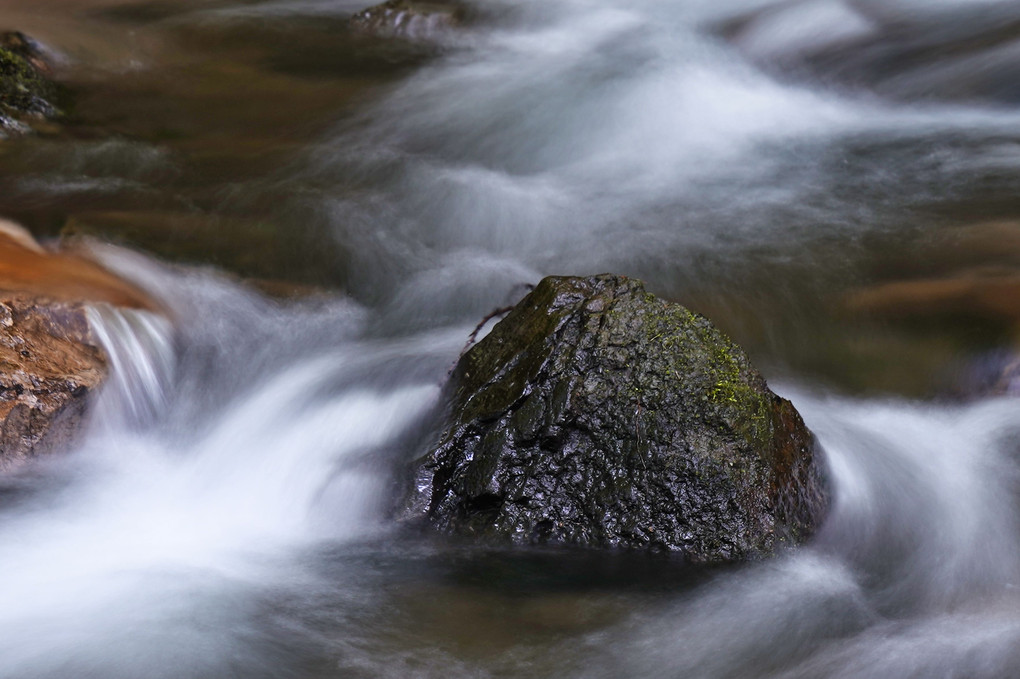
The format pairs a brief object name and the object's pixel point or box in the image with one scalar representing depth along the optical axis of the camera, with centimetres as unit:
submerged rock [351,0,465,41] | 887
